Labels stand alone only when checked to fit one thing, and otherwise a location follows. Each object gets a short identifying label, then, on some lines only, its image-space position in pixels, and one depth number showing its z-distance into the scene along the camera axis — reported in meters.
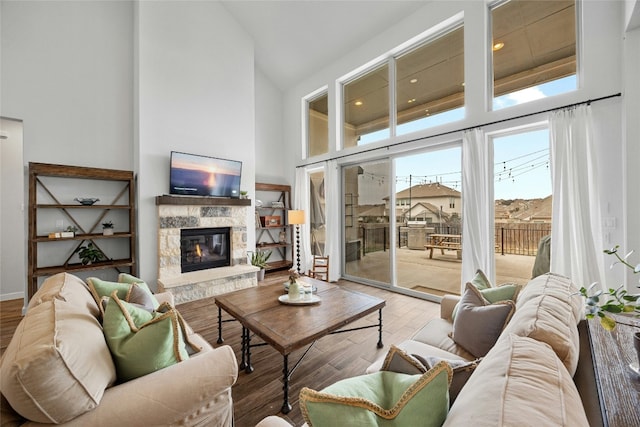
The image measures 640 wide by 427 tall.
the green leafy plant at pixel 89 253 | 3.54
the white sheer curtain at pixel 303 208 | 5.53
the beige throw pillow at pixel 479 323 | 1.46
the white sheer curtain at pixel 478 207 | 3.16
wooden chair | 4.31
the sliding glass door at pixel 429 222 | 3.64
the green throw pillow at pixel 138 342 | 1.15
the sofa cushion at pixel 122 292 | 1.72
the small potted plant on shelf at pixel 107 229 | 3.67
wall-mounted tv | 3.98
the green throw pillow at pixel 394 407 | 0.69
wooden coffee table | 1.73
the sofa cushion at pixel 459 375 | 0.95
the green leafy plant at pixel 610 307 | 0.72
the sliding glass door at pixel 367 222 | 4.39
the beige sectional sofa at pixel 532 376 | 0.54
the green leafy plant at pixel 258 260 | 4.75
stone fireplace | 3.83
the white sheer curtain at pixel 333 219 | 4.89
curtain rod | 2.46
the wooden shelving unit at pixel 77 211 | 3.19
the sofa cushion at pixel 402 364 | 0.95
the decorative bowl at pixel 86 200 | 3.53
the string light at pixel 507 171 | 2.97
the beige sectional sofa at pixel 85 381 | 0.83
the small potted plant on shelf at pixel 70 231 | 3.40
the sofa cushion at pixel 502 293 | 1.67
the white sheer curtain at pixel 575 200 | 2.48
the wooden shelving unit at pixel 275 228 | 5.48
